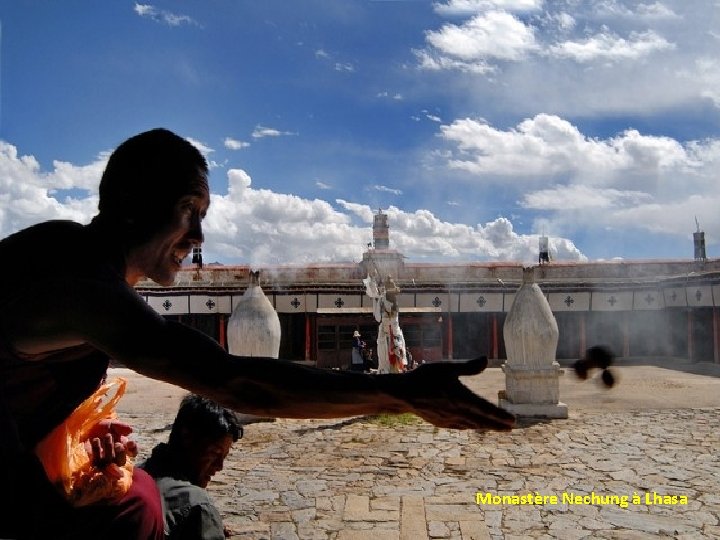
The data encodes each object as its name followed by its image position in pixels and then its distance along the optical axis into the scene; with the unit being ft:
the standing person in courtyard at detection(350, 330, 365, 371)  60.29
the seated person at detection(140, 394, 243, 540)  7.87
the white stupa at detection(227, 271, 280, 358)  39.83
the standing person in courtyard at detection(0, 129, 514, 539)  4.12
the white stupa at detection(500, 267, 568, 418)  37.14
